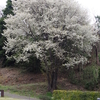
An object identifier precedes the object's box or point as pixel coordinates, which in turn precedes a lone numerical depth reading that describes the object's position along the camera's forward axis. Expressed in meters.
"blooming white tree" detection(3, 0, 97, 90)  22.16
